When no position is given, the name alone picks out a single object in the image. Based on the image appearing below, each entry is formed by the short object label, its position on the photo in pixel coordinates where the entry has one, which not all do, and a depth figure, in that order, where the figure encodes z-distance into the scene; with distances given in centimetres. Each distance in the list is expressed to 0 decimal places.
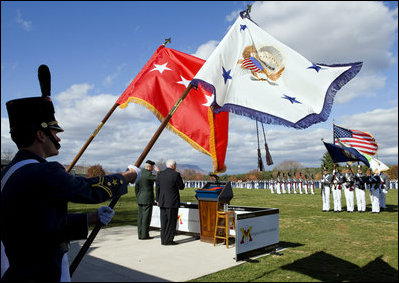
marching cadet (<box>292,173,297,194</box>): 3193
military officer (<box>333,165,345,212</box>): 1536
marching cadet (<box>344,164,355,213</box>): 1507
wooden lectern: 784
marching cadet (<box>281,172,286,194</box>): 3165
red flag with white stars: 636
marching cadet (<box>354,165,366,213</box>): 1508
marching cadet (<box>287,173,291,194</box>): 3117
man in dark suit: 796
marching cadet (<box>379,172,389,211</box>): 1590
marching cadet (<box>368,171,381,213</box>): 1466
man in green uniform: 858
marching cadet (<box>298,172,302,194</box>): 3049
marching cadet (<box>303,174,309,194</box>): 3001
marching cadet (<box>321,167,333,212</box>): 1520
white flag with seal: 496
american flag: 1271
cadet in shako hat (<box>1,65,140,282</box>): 197
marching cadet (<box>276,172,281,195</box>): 3198
